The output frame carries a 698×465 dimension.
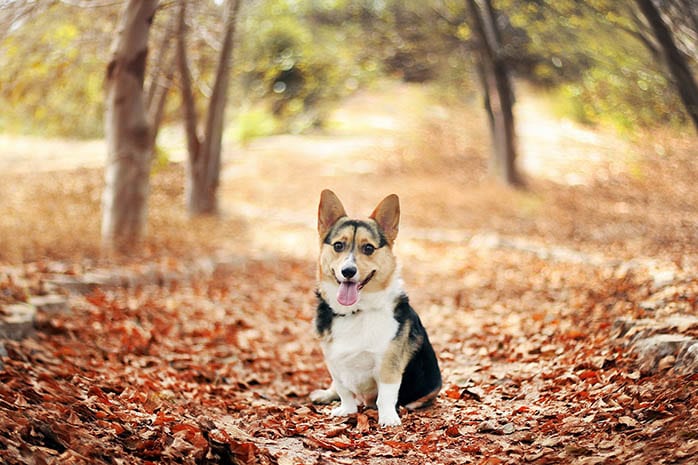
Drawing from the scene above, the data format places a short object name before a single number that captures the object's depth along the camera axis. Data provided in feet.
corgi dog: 14.80
